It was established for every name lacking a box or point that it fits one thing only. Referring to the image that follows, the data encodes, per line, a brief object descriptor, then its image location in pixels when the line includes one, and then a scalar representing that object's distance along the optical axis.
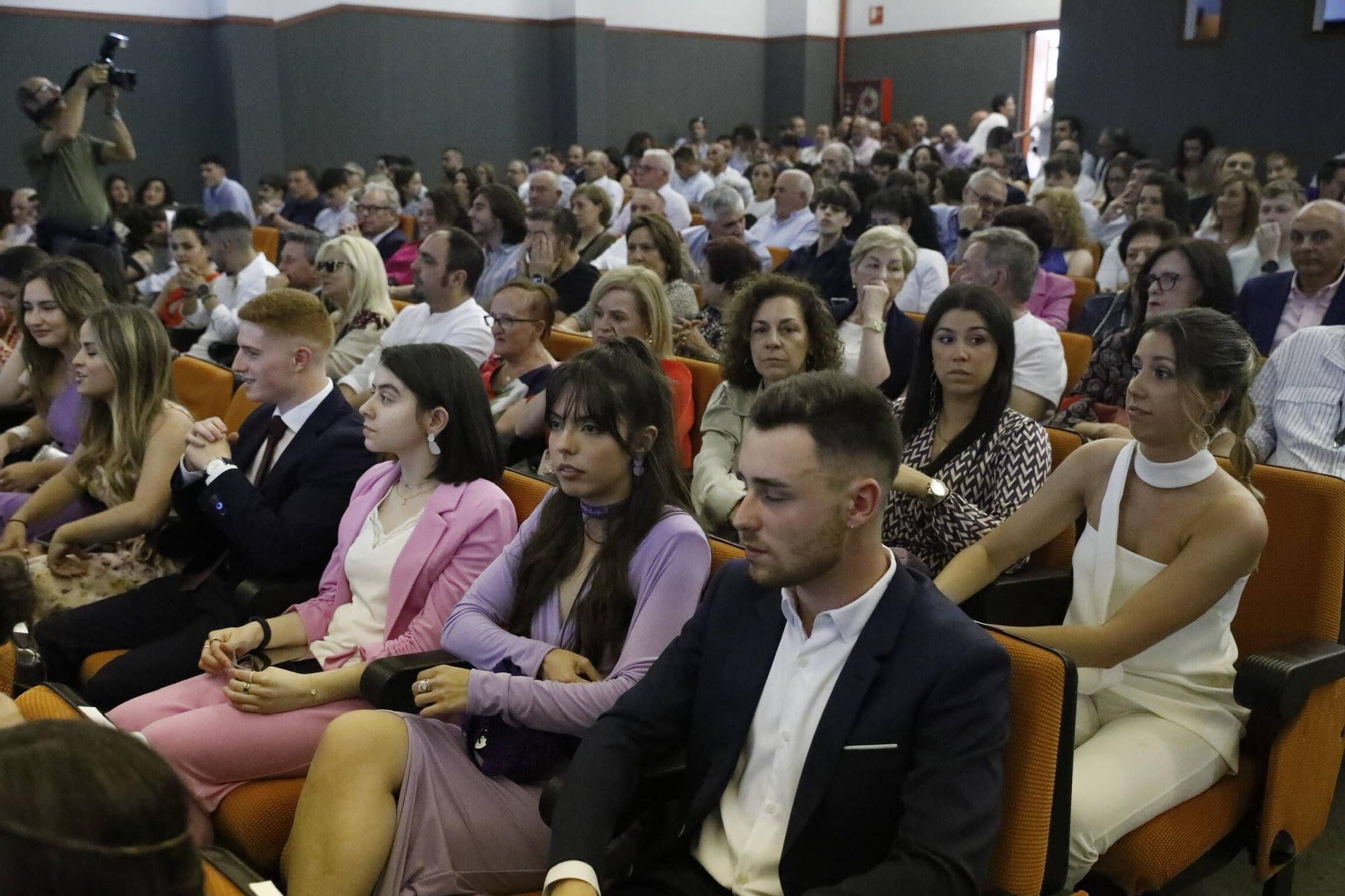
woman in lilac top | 1.72
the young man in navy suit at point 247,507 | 2.47
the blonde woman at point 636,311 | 3.48
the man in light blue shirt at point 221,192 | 10.37
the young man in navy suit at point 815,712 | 1.42
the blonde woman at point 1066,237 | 5.46
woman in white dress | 1.89
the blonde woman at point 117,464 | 2.80
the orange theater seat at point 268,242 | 8.12
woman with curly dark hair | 2.88
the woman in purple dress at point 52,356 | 3.31
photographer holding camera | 6.46
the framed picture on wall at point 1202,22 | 8.39
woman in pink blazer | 2.01
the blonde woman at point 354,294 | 4.43
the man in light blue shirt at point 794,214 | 6.88
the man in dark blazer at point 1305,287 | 3.74
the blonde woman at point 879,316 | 3.48
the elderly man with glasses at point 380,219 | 6.68
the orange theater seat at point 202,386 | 3.53
